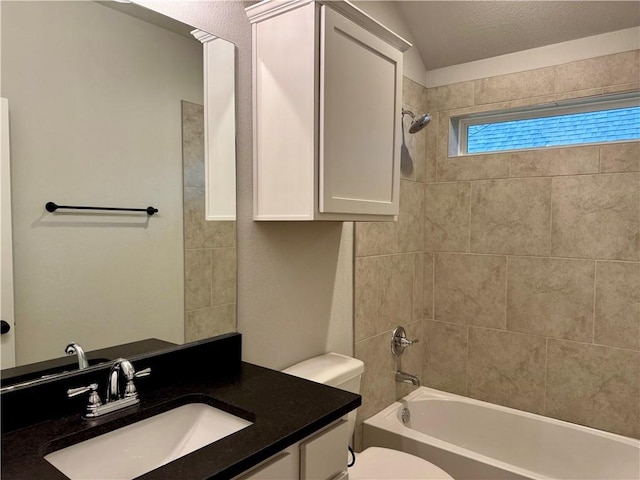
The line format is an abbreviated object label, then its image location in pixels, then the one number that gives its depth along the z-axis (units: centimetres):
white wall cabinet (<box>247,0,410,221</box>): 144
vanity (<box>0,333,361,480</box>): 89
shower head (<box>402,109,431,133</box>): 235
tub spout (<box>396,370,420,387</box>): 250
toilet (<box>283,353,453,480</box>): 176
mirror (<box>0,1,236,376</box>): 103
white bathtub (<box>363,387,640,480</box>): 205
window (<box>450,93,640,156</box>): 225
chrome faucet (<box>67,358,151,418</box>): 109
